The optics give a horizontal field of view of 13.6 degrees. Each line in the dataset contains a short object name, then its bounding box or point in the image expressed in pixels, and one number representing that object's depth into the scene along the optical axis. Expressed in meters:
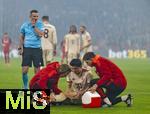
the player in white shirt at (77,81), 11.15
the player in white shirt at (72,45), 20.30
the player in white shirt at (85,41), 20.96
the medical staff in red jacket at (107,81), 11.00
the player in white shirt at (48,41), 18.44
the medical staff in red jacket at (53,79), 11.09
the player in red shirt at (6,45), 33.62
